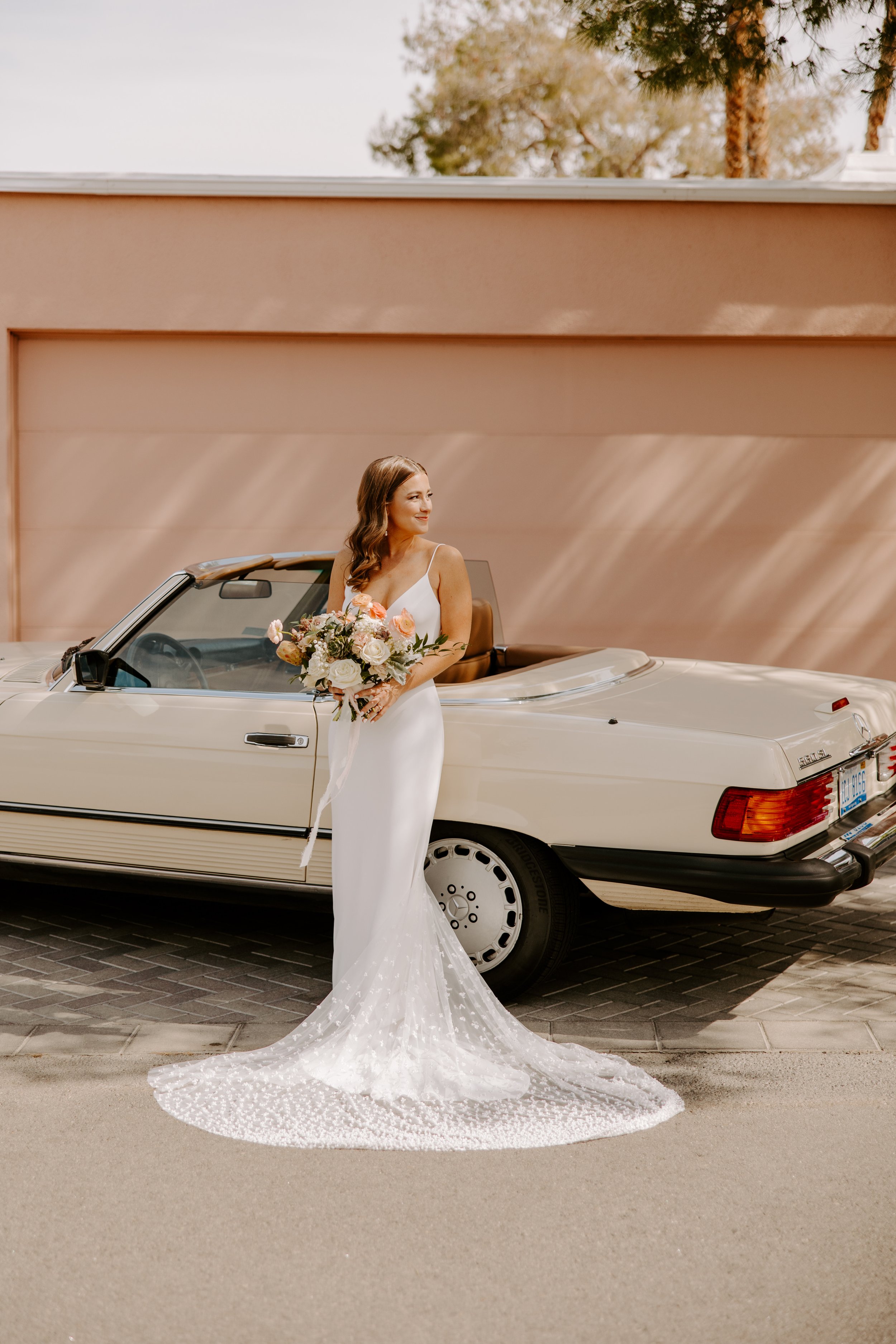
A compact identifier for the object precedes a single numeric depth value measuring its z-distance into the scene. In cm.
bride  362
